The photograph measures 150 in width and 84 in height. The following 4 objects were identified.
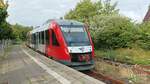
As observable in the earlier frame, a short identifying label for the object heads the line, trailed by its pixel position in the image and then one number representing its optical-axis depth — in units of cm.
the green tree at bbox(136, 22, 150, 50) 1048
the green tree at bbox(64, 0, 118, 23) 2215
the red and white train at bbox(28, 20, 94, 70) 642
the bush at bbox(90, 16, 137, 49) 1126
